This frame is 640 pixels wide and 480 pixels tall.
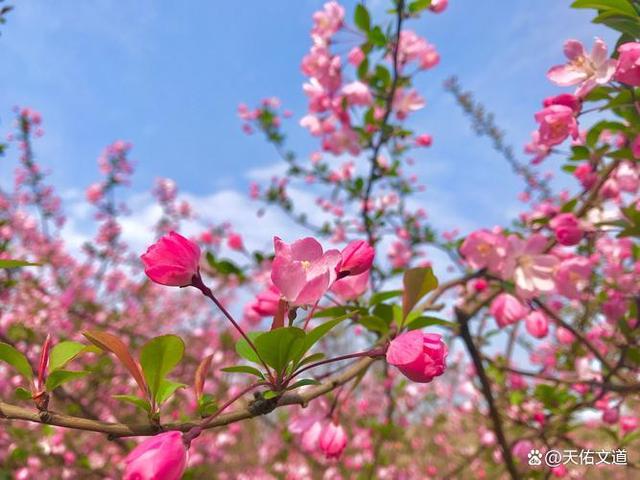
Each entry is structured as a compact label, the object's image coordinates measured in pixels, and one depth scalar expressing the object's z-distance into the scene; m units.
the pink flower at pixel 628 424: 0.51
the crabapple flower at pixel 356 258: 0.22
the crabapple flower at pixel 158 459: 0.16
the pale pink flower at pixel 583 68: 0.28
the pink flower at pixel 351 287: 0.29
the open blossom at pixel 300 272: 0.21
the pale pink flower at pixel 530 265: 0.36
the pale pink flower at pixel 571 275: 0.39
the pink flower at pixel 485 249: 0.37
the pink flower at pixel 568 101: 0.28
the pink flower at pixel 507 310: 0.36
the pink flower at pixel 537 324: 0.39
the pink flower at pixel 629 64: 0.24
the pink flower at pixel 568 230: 0.35
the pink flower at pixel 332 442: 0.29
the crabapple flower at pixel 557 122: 0.28
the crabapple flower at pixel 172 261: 0.20
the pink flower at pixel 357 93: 0.51
